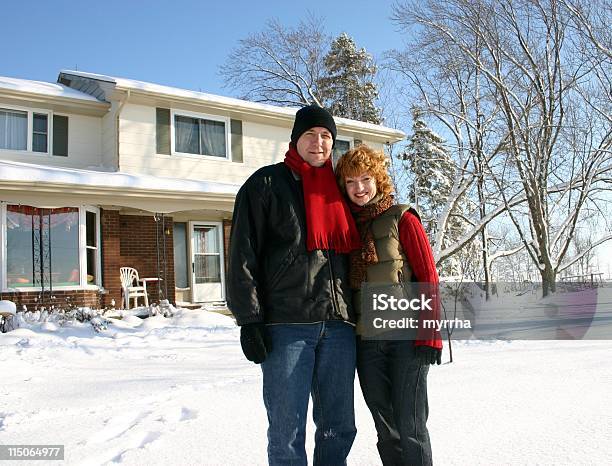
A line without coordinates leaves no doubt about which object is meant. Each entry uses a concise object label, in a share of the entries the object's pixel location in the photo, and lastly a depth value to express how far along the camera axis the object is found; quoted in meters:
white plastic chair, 10.79
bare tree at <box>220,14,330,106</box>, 19.64
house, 9.81
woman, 2.20
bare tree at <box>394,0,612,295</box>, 11.88
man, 2.08
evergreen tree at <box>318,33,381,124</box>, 25.11
